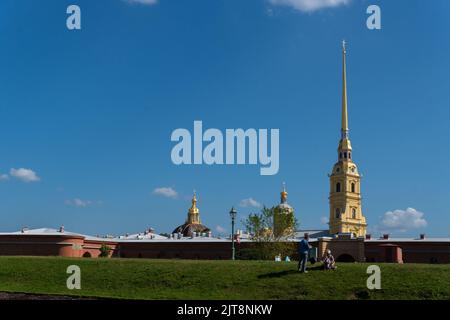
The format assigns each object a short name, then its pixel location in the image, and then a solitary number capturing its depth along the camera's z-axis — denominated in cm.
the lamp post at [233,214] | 3853
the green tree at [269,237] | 6031
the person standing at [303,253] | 2497
